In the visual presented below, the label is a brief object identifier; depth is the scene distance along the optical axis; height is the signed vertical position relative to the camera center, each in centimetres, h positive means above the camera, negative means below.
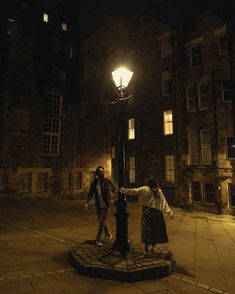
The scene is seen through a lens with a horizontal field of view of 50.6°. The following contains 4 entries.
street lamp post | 594 +18
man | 675 -48
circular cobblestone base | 488 -184
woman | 590 -89
